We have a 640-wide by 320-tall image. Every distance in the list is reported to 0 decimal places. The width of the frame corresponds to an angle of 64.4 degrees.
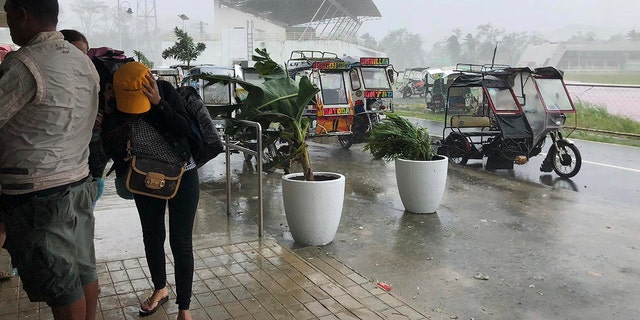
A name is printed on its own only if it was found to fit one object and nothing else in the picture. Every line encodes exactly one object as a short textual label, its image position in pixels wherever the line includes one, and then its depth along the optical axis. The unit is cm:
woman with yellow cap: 230
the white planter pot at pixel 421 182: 571
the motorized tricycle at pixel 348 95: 1035
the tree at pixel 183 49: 1388
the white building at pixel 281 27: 4072
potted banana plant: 443
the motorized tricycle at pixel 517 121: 826
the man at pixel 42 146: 189
